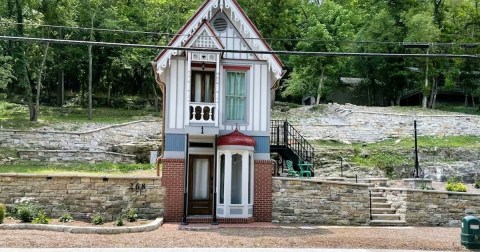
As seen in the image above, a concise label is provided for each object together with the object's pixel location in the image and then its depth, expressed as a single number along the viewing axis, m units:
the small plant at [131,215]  15.26
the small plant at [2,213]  13.57
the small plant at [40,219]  13.89
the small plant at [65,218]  14.78
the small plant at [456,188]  19.03
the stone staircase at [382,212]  17.36
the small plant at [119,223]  14.26
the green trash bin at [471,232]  11.96
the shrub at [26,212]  13.99
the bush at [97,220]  14.61
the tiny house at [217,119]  16.41
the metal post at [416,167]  21.62
